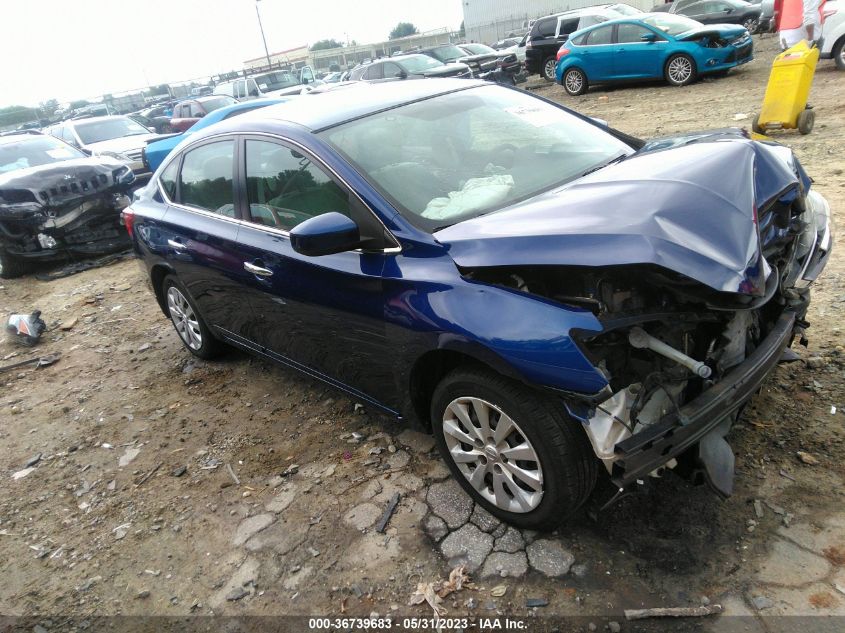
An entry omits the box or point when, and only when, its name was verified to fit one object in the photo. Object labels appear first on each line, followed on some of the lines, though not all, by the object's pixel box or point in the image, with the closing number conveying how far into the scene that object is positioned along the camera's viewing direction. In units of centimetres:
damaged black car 745
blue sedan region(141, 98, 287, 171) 943
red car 1566
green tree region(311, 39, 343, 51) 8225
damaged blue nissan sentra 216
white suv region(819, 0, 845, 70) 1048
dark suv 1702
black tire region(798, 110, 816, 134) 745
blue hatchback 1286
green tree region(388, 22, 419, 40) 8000
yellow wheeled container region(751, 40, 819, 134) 721
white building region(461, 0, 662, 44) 4491
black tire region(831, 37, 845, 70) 1090
